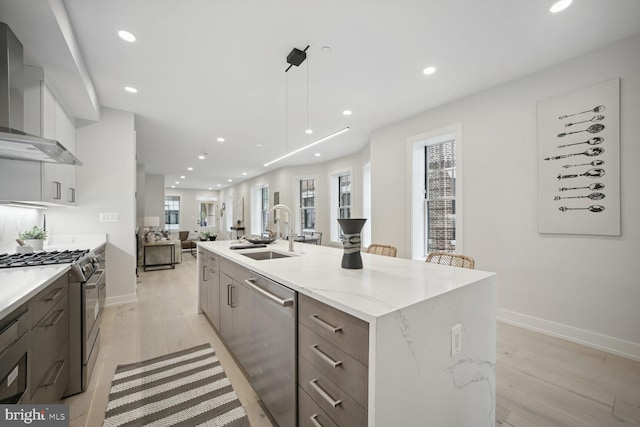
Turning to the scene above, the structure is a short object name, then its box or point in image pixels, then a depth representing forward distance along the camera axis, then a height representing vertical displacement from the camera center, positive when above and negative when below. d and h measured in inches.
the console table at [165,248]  233.3 -33.3
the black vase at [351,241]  57.5 -6.3
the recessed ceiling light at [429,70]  105.1 +59.5
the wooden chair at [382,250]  103.7 -15.0
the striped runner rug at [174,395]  61.0 -48.4
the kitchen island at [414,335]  33.7 -18.7
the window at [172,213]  509.0 +3.2
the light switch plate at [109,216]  138.8 -0.7
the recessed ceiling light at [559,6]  72.1 +59.3
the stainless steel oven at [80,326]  66.3 -29.6
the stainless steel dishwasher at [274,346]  49.7 -28.9
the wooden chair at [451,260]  76.8 -14.4
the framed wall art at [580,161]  89.4 +19.6
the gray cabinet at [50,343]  46.4 -26.5
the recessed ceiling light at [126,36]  83.4 +58.9
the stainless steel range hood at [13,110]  64.4 +27.9
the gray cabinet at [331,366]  34.8 -23.1
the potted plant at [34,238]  94.8 -8.6
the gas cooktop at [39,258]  63.9 -12.2
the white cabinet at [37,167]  82.0 +16.4
